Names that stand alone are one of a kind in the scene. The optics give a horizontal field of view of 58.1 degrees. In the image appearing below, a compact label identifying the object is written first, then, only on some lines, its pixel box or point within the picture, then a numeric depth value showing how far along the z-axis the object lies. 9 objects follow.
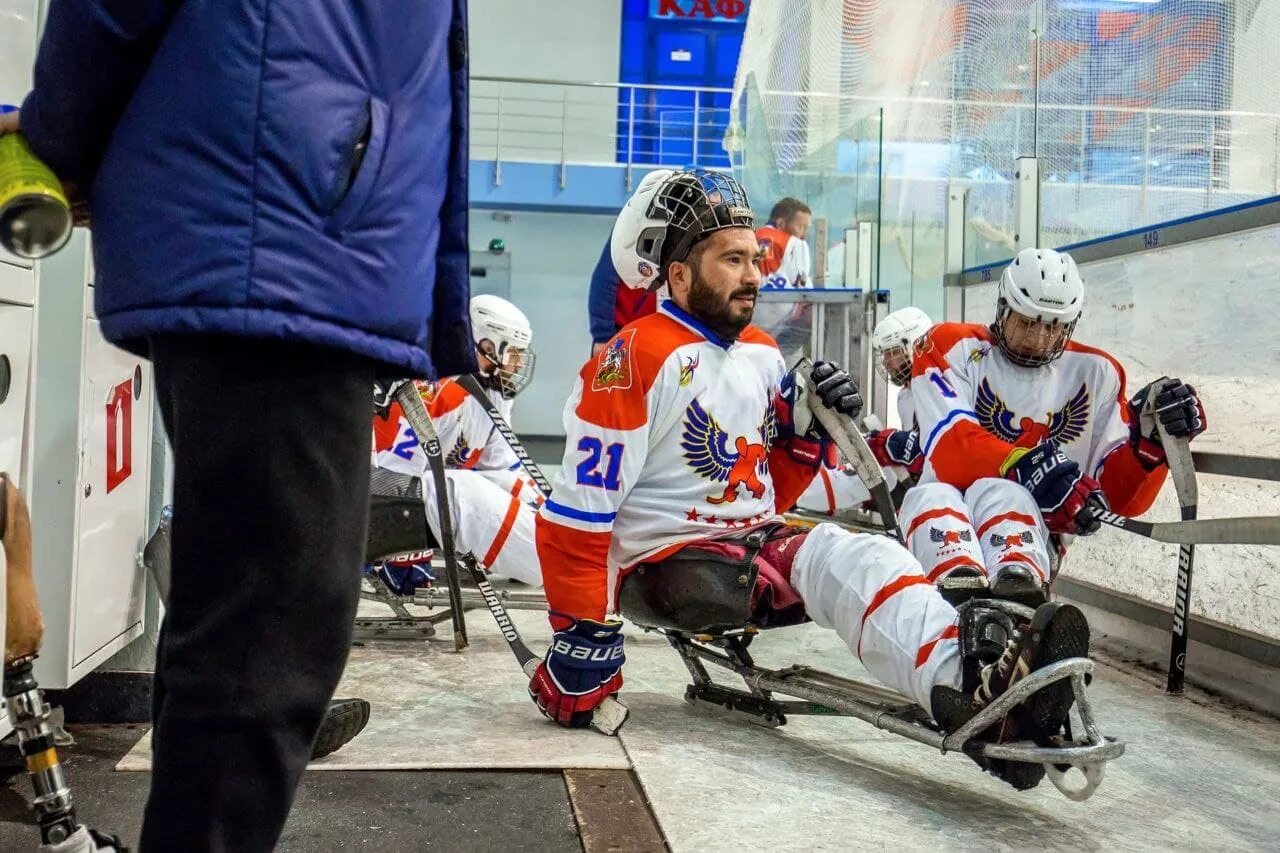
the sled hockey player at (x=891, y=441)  3.39
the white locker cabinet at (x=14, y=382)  1.50
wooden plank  1.57
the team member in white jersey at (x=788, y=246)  5.61
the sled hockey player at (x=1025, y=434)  2.68
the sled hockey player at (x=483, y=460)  3.07
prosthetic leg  1.28
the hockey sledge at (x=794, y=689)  1.60
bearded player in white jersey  2.22
